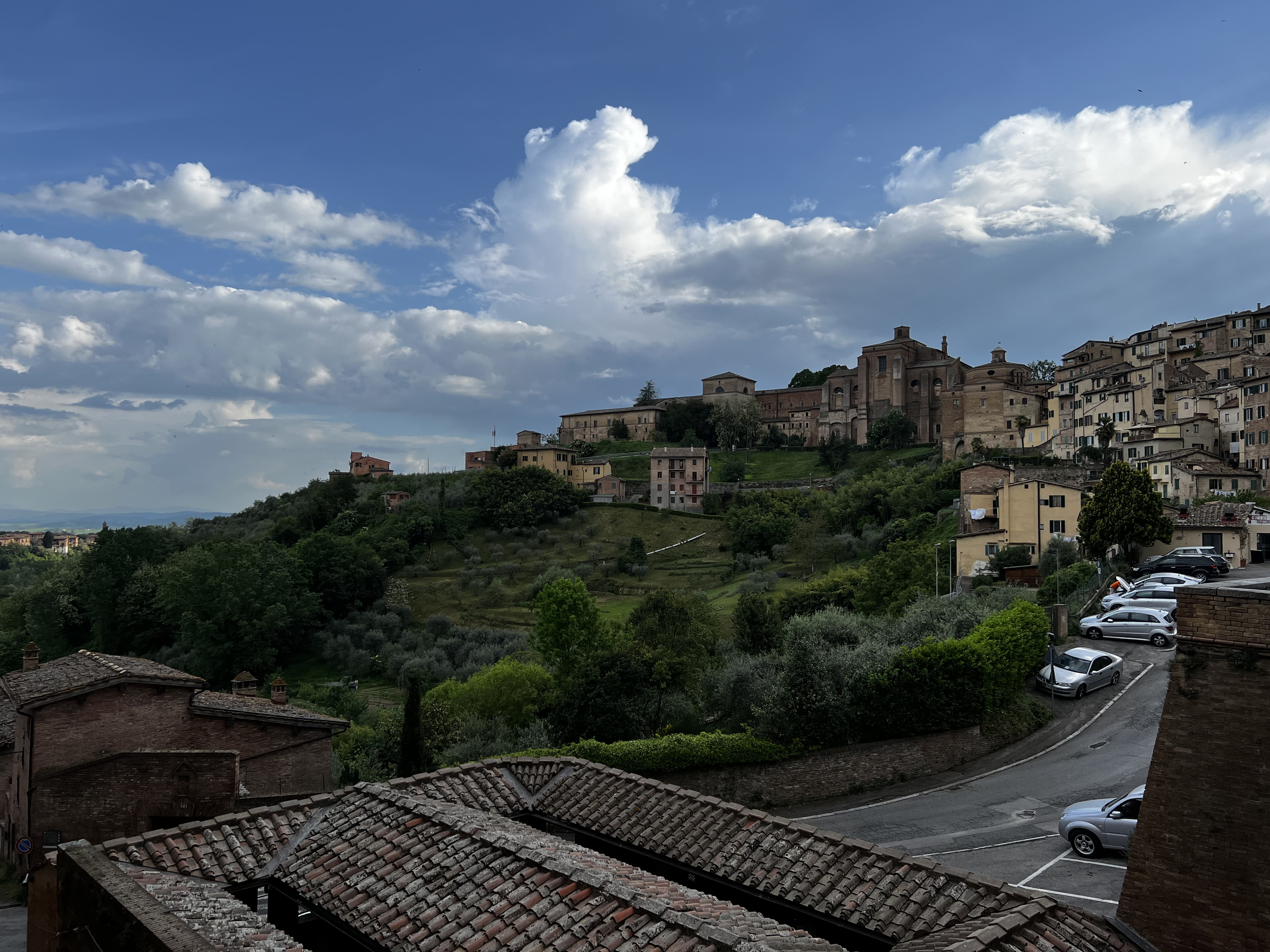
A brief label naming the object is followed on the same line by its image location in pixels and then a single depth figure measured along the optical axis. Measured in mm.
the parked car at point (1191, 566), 33406
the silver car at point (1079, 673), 24047
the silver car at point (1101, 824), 14602
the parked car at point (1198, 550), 35562
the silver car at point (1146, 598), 28203
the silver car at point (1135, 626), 26891
